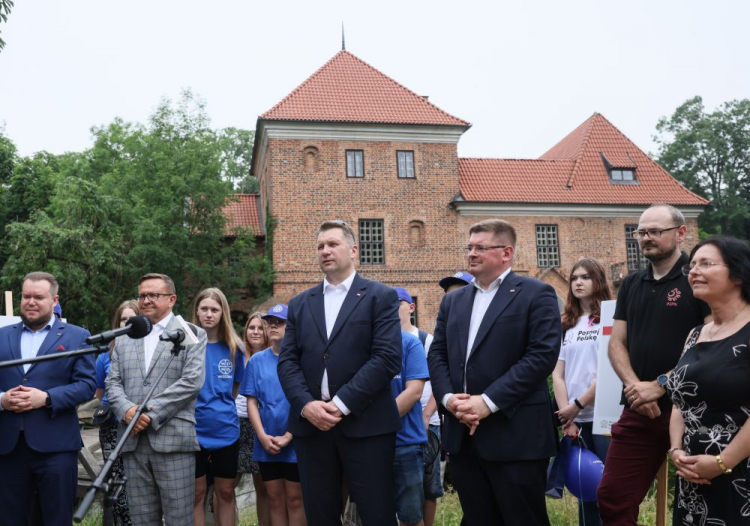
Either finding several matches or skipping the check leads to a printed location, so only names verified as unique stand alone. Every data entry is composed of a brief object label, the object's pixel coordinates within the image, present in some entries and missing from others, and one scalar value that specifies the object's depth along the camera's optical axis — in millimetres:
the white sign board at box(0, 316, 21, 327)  6488
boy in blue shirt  5551
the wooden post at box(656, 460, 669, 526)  4836
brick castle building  28344
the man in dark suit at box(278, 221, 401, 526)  4520
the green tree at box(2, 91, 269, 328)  23391
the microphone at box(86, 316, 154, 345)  3818
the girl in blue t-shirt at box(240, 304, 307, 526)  5836
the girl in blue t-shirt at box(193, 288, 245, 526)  5996
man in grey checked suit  5164
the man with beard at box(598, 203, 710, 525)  4441
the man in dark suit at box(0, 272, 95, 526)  5141
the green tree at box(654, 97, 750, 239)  45719
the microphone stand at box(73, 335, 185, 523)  3171
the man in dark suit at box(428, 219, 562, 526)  4273
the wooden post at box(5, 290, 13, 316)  7577
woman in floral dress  3557
